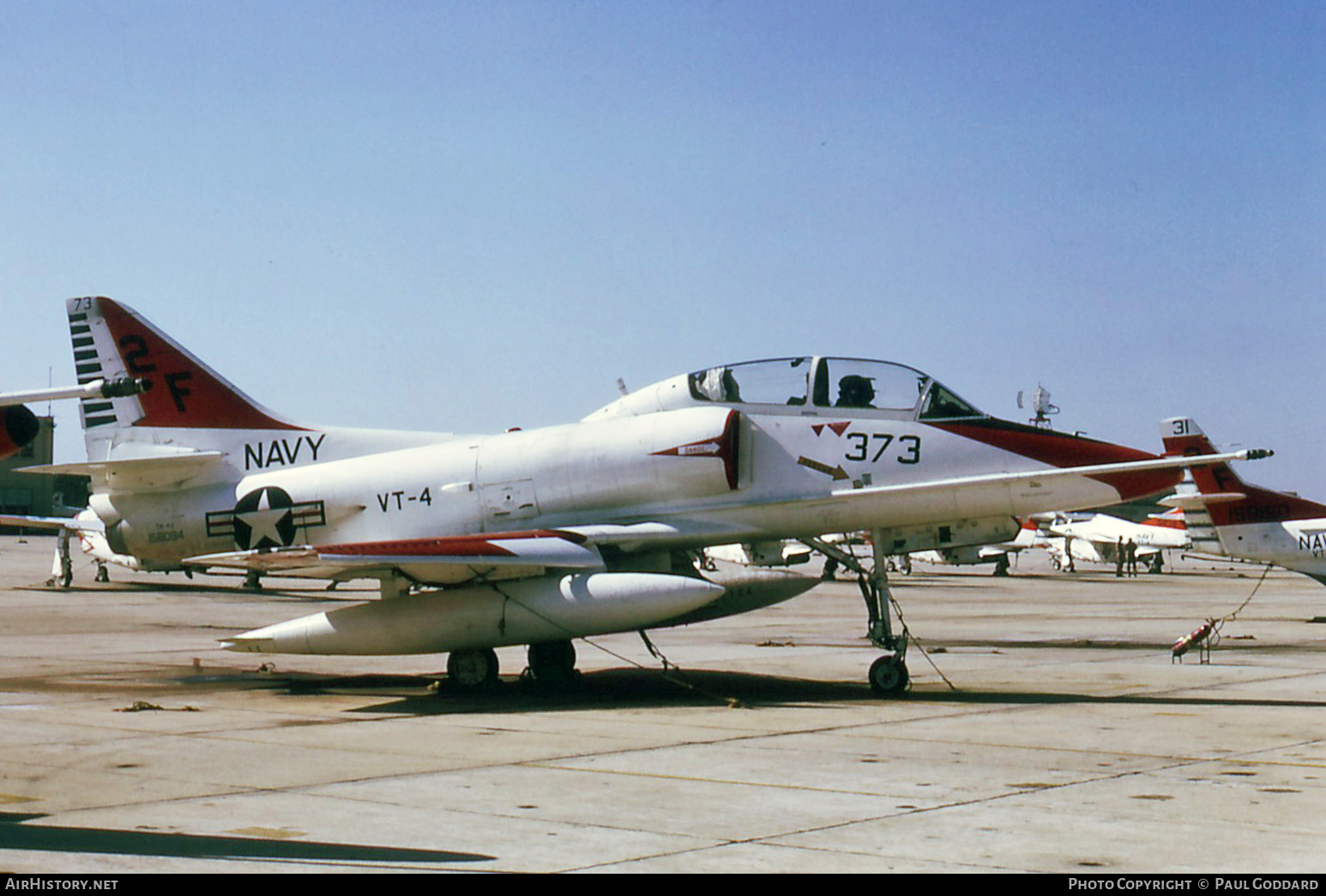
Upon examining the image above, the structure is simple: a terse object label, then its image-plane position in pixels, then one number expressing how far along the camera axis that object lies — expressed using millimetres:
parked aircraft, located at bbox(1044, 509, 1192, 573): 62656
